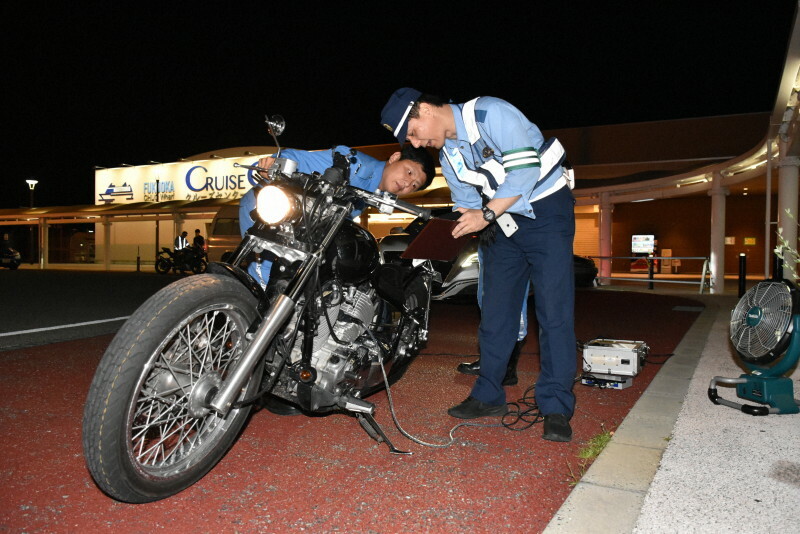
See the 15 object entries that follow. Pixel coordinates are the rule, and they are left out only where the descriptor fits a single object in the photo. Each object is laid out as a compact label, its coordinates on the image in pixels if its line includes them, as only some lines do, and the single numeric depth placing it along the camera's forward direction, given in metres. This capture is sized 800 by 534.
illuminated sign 28.91
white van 18.09
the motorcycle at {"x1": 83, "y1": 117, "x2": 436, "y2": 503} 1.88
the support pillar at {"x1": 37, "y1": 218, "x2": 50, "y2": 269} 32.00
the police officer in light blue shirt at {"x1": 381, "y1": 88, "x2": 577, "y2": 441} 2.87
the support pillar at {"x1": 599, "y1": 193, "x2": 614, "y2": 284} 18.11
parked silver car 8.10
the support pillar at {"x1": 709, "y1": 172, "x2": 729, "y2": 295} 13.59
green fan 3.20
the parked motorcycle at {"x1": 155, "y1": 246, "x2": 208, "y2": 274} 22.81
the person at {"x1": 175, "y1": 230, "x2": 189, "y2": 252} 23.28
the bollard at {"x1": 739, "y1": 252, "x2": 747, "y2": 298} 8.58
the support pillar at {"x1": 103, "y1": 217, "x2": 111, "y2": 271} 29.92
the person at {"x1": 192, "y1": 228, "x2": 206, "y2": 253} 22.41
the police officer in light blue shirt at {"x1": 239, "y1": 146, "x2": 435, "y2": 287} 3.27
